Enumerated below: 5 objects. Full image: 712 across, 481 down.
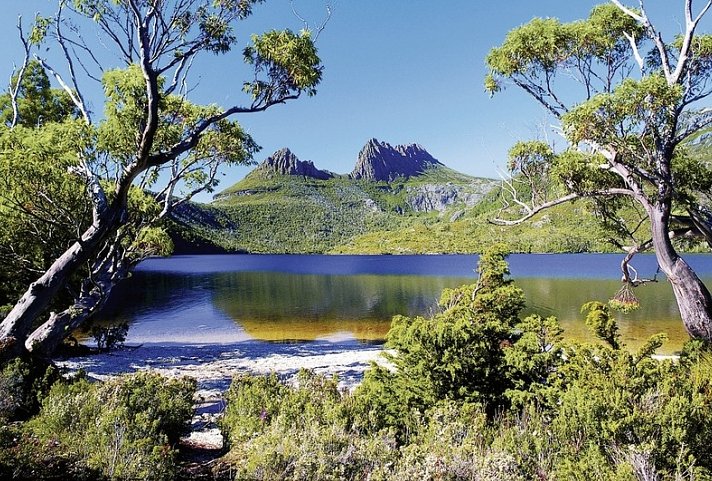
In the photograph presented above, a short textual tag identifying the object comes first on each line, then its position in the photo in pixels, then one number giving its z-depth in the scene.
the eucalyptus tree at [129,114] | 8.14
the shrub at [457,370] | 6.78
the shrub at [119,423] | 4.52
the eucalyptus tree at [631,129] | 8.27
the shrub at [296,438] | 4.58
